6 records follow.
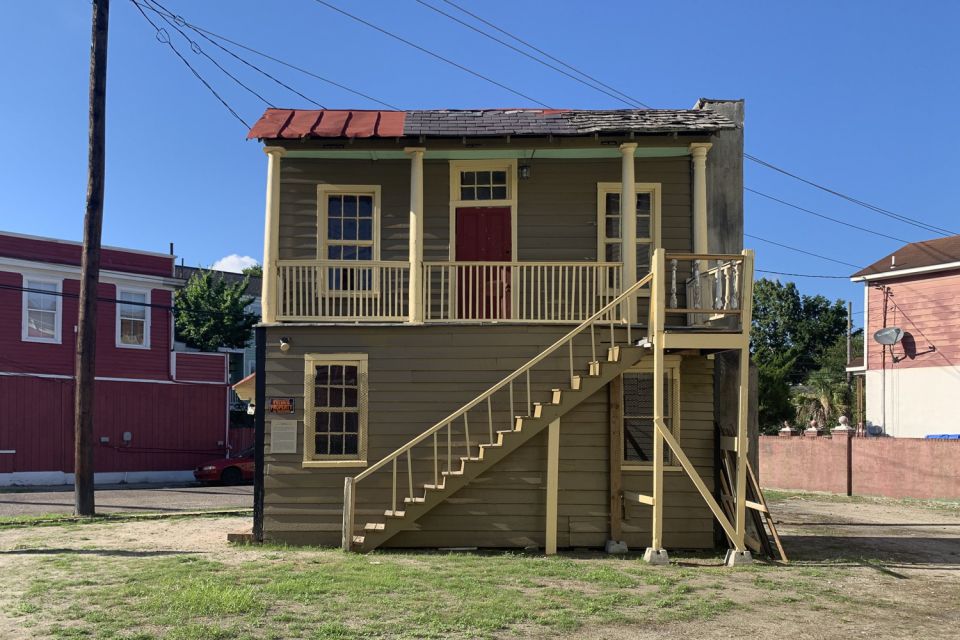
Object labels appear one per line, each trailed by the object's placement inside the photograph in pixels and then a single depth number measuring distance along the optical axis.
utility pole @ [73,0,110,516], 16.20
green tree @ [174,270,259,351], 37.28
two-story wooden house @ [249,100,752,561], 12.38
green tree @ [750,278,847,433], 59.98
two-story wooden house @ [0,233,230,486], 25.28
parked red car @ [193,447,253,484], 25.95
